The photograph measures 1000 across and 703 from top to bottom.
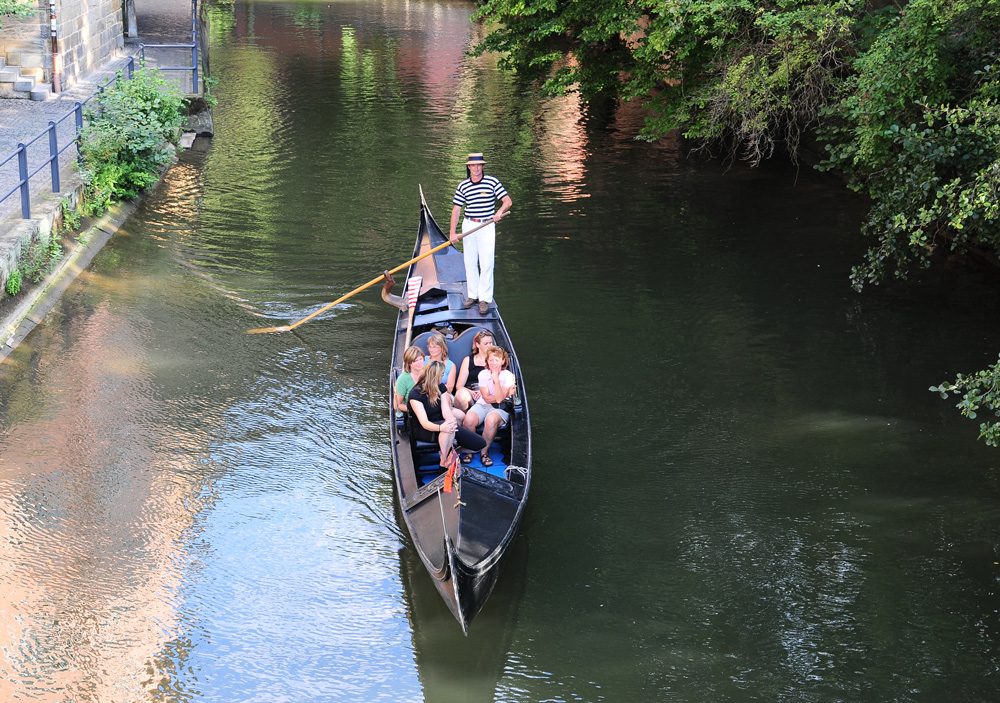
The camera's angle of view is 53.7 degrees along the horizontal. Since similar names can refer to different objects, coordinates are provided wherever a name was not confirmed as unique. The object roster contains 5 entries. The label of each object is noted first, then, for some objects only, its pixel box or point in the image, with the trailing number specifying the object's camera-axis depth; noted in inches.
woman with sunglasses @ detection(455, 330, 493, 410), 330.0
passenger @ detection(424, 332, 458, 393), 329.4
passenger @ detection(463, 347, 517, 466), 321.1
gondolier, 398.6
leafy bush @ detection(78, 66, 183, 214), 577.6
